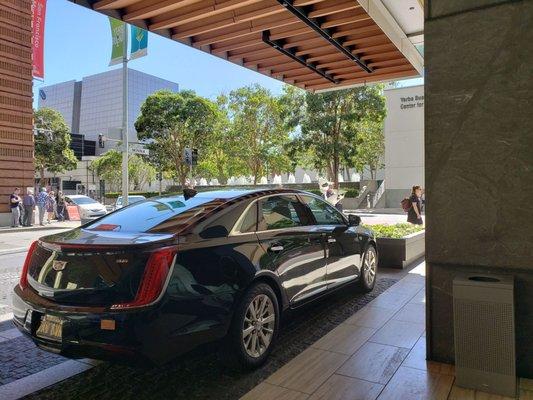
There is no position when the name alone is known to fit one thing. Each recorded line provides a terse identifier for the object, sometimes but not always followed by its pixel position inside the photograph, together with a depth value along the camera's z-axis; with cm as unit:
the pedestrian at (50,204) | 2127
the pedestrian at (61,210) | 2328
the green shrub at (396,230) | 843
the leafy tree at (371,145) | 2870
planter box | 800
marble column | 330
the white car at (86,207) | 2041
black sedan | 296
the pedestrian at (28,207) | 1889
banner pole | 1728
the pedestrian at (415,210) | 1128
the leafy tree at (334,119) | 2625
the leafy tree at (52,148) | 4238
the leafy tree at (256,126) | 3006
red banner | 2100
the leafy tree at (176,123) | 2800
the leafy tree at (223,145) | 2942
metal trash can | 314
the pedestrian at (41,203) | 1998
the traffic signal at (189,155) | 1891
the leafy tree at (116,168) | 5588
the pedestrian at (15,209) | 1805
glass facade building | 11262
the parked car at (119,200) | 2389
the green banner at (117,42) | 1727
